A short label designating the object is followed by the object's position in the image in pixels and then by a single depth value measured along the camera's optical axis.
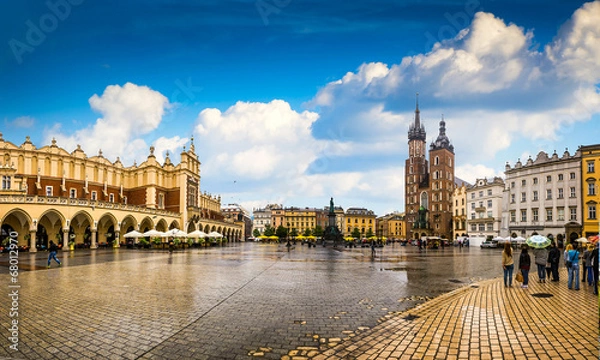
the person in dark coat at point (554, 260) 15.26
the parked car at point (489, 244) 64.71
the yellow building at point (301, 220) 150.62
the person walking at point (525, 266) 13.26
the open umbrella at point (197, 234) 47.32
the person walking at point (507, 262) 13.55
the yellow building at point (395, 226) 155.15
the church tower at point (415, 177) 121.94
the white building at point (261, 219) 161.62
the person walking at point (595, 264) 13.34
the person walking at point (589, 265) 14.20
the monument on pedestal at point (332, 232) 65.81
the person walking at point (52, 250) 21.37
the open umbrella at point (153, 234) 44.97
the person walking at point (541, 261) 14.65
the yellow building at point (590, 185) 54.06
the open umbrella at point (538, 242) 14.89
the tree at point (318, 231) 136.25
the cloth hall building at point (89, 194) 41.78
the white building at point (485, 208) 75.94
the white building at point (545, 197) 56.94
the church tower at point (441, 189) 108.44
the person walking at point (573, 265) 13.08
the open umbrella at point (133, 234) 45.72
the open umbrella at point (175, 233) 42.50
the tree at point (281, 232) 133.12
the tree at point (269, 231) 130.62
